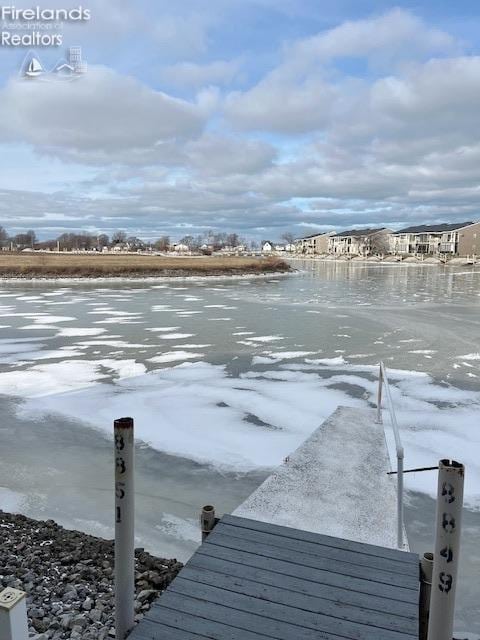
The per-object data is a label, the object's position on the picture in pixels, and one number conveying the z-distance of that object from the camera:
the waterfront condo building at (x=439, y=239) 87.50
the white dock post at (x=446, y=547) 1.72
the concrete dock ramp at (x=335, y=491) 3.30
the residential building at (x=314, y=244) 139.25
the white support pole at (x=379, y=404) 5.71
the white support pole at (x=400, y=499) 3.17
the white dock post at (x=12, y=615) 1.78
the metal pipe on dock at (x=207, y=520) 3.02
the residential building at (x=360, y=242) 106.31
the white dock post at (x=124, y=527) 2.14
